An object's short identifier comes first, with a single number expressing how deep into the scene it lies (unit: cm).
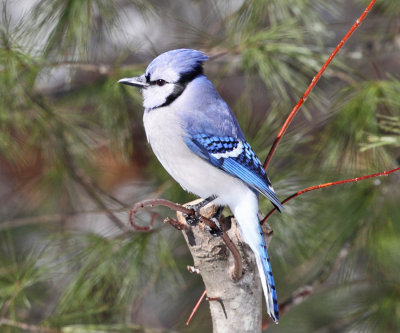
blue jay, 610
